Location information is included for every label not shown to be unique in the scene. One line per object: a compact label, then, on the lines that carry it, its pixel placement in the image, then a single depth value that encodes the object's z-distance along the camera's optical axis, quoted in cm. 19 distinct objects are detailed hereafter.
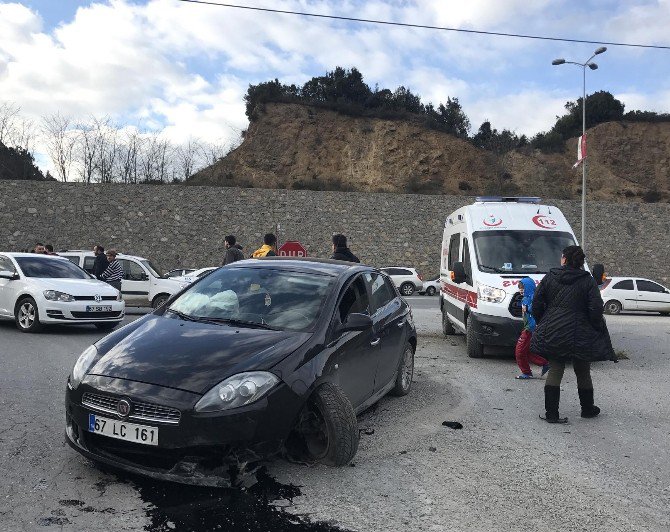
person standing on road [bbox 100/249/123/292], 1459
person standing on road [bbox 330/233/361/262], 1070
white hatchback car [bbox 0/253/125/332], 1179
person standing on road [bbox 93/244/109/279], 1534
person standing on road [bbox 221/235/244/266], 1193
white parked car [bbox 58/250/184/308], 1792
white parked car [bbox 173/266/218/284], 1876
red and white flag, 2597
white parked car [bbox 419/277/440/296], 3503
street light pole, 2769
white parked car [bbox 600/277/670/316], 2406
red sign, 1316
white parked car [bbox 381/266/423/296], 3428
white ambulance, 990
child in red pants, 881
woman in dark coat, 629
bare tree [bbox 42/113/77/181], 4328
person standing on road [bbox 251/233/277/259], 1110
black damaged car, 395
